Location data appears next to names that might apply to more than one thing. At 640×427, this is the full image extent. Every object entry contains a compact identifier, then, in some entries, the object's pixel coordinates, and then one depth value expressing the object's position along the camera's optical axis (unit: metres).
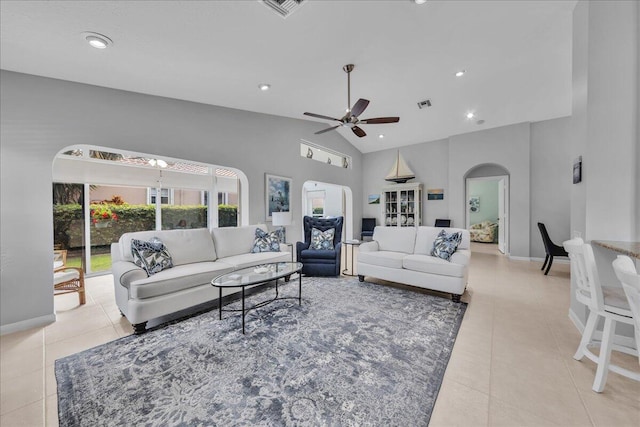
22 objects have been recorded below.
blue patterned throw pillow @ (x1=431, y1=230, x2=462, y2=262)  3.35
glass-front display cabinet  7.09
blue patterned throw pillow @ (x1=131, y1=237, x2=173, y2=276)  2.71
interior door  6.10
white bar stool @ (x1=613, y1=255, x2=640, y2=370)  1.02
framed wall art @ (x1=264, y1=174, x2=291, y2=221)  4.96
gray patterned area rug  1.43
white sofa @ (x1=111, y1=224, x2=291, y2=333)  2.40
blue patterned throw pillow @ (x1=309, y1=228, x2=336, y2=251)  4.41
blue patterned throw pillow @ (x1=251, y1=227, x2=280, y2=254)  3.99
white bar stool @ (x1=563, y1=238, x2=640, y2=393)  1.59
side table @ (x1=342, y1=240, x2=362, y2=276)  4.37
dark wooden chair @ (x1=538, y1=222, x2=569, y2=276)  4.35
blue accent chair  4.19
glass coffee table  2.52
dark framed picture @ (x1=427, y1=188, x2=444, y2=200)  6.84
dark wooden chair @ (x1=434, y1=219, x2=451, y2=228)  6.51
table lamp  4.39
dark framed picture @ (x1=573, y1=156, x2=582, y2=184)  2.45
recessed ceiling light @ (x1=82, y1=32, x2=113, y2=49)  2.03
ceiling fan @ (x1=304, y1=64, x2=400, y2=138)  3.12
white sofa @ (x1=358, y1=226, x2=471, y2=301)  3.11
